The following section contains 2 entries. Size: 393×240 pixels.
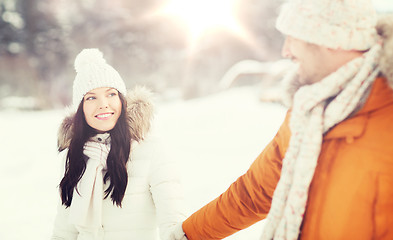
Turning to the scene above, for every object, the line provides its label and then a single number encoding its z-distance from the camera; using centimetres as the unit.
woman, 183
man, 118
